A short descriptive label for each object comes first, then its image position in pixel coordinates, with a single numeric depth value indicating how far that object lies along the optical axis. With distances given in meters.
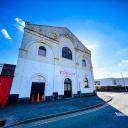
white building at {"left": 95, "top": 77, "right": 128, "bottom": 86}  45.94
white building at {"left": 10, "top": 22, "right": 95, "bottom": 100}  11.85
